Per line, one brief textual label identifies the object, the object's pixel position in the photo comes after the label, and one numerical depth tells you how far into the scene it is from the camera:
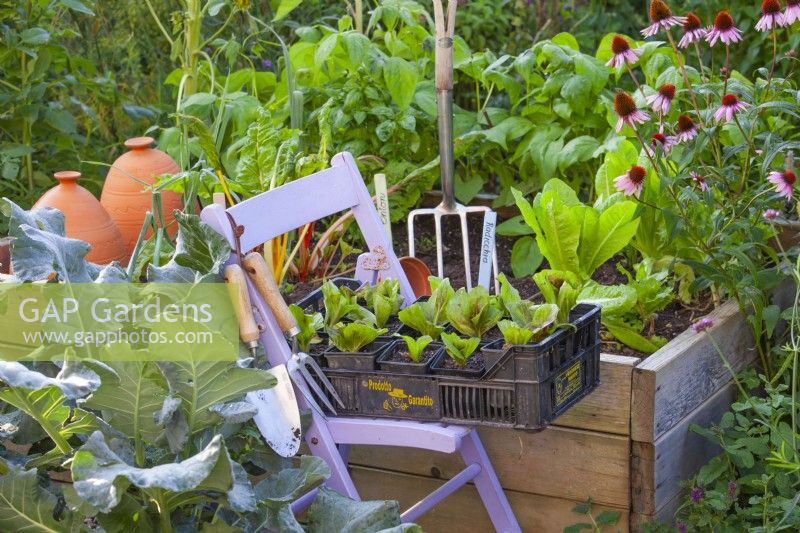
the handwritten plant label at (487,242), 2.57
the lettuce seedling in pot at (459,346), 2.01
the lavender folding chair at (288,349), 2.06
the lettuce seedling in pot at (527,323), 1.96
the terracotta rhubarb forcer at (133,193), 2.95
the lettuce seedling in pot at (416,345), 2.03
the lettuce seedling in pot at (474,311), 2.09
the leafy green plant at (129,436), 1.59
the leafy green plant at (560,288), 2.06
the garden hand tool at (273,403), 1.96
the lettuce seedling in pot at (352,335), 2.06
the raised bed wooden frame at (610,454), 2.32
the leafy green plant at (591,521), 2.35
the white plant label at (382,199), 2.62
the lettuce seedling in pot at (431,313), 2.13
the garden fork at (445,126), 2.68
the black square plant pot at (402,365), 2.02
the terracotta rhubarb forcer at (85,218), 2.70
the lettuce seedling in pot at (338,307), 2.18
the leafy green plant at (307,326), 2.16
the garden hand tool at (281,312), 2.04
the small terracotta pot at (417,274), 2.70
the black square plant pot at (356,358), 2.06
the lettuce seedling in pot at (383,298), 2.20
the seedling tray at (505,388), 1.95
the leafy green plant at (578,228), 2.55
